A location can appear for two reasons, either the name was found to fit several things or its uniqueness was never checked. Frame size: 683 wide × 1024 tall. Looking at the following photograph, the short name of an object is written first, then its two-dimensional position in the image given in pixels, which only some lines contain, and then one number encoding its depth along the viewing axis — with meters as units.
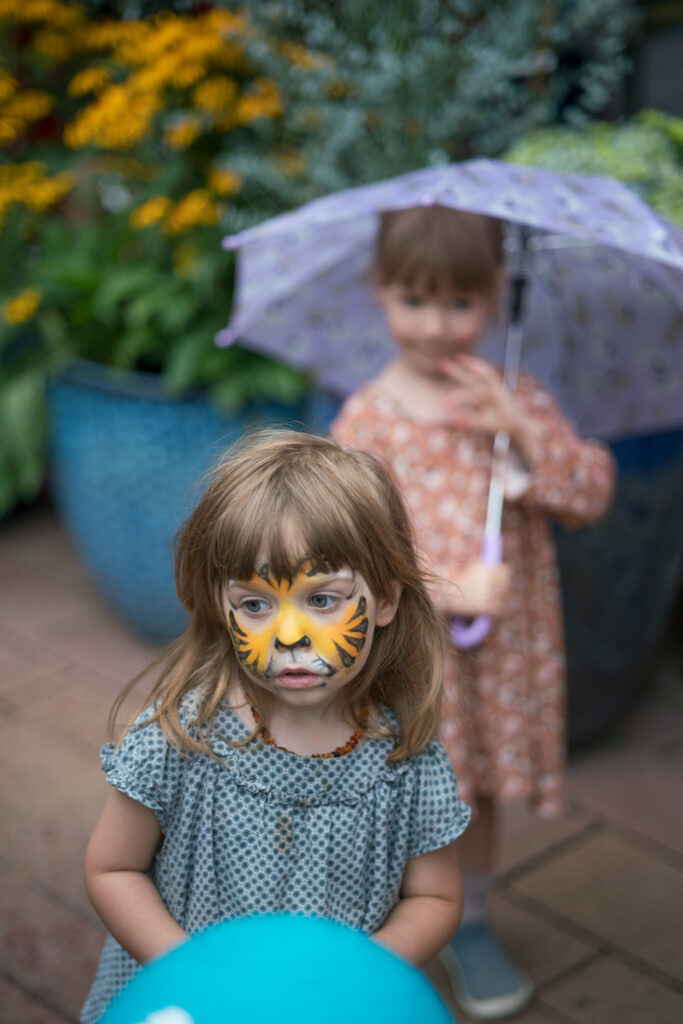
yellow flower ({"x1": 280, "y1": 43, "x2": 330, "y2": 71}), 3.63
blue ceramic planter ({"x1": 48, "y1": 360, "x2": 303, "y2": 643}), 3.68
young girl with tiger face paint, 1.37
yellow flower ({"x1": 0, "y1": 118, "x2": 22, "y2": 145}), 4.18
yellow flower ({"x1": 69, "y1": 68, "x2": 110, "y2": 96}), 3.95
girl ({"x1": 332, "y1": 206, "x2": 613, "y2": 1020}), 2.21
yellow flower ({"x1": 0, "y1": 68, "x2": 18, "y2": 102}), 4.16
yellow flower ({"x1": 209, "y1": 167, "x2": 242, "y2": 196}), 3.70
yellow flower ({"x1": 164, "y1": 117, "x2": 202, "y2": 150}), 3.76
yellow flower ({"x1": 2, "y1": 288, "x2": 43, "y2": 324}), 3.99
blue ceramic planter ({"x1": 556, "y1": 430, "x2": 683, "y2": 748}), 3.03
